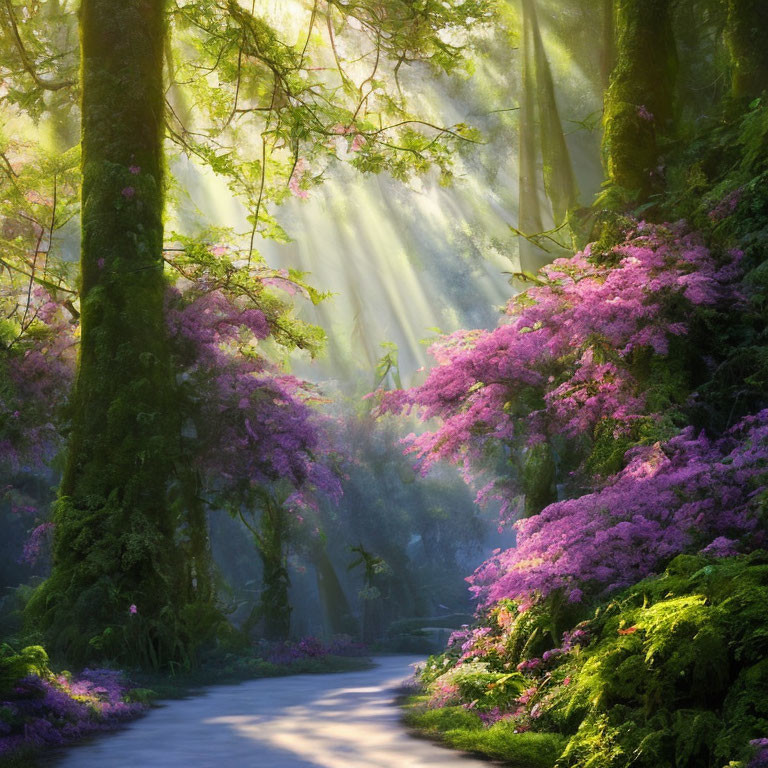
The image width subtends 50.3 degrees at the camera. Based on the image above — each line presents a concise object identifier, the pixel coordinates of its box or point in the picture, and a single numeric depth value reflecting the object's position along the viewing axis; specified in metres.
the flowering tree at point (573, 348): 9.36
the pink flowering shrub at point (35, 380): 12.74
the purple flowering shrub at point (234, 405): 11.78
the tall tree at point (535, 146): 18.53
